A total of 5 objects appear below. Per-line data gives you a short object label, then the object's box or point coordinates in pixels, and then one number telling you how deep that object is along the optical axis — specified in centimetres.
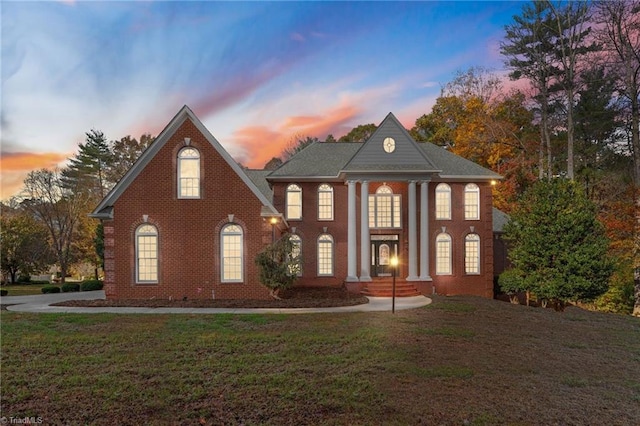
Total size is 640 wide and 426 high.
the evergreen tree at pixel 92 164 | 5031
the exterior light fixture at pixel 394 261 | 1300
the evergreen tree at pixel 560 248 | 1709
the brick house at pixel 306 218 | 1661
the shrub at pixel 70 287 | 2205
